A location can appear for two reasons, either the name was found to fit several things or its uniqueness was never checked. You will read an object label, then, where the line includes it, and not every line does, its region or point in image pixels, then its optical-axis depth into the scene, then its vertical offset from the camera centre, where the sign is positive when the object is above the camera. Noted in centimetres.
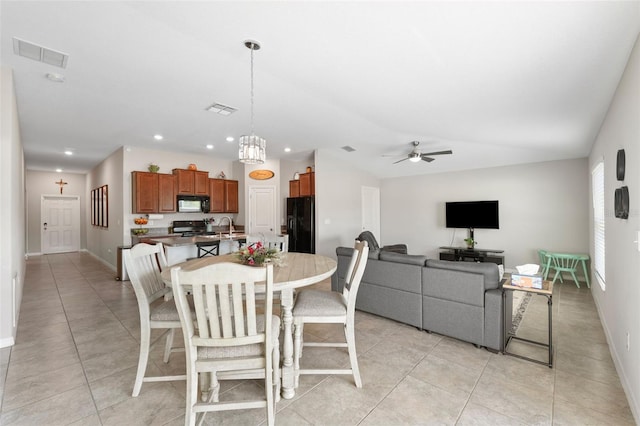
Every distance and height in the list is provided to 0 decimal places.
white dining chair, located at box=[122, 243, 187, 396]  205 -72
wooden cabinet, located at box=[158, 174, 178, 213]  611 +48
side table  244 -95
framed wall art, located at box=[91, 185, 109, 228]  713 +24
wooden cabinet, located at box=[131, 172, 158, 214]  581 +46
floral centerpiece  231 -34
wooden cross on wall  931 +105
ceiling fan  535 +108
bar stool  477 -59
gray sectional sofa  274 -89
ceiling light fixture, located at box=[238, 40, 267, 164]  293 +66
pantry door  717 +9
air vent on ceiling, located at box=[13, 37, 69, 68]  239 +142
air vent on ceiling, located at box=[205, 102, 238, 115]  370 +139
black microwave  640 +25
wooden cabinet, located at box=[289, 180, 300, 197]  714 +64
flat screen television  625 -5
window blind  342 -13
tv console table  599 -93
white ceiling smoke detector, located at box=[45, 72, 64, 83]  289 +142
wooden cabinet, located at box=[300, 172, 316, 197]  670 +70
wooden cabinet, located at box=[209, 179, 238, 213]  696 +46
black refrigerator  641 -25
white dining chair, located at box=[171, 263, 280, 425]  150 -67
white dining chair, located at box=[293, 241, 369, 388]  218 -78
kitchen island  463 -52
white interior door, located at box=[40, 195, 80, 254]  910 -26
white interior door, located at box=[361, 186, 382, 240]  766 +8
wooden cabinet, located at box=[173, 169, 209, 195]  641 +75
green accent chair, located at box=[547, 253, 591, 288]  495 -96
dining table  194 -47
